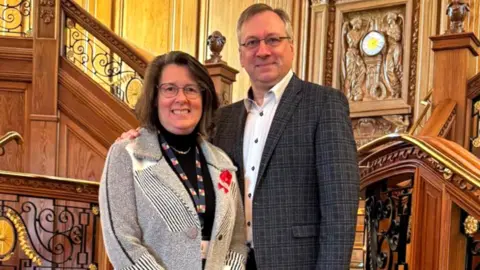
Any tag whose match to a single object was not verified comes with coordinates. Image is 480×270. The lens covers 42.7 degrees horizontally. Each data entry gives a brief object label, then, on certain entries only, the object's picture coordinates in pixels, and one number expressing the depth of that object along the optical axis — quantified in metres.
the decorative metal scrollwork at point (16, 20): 7.66
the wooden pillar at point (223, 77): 5.05
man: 1.92
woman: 1.88
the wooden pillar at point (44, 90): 5.66
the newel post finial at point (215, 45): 5.09
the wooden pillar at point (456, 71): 4.25
